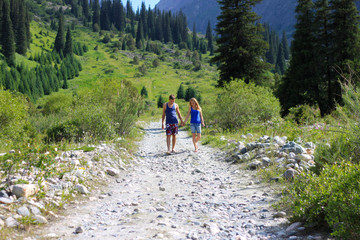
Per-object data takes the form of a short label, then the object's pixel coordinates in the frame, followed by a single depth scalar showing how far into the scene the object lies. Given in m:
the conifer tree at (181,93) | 83.44
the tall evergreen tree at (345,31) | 23.84
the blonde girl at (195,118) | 10.24
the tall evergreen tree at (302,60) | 24.83
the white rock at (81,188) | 4.94
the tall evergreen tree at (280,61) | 124.21
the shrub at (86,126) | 9.91
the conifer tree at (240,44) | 22.92
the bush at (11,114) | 20.85
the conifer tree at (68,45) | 119.19
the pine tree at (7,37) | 96.24
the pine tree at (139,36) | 152.25
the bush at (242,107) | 15.71
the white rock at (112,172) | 6.58
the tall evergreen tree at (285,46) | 142.55
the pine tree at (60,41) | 122.50
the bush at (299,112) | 16.97
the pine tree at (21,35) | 105.94
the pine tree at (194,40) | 170.86
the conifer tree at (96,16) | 169.25
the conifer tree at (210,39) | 162.50
